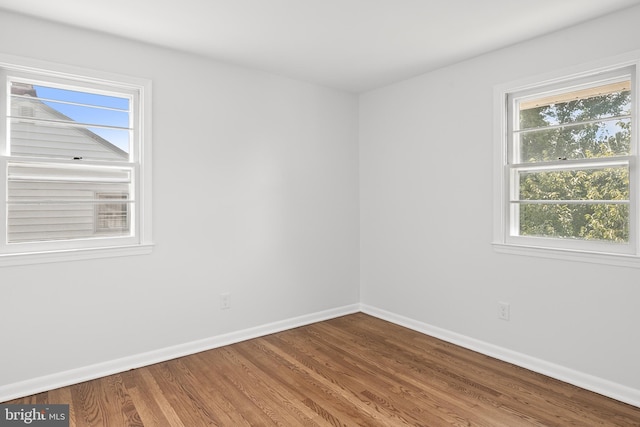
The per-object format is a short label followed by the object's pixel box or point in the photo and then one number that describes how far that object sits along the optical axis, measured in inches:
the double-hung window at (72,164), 103.0
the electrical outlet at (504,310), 123.7
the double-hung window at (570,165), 102.5
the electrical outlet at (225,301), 137.8
